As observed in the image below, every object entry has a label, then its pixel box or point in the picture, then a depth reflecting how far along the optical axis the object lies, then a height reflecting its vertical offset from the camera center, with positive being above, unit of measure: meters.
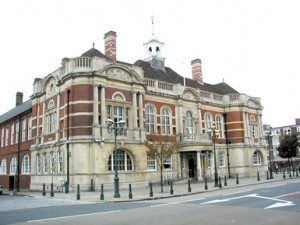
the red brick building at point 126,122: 28.69 +3.97
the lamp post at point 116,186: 20.91 -1.64
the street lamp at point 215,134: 27.46 +2.01
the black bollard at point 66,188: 26.42 -2.05
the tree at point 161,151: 25.38 +0.67
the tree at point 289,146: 45.62 +1.18
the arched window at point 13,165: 41.55 -0.11
